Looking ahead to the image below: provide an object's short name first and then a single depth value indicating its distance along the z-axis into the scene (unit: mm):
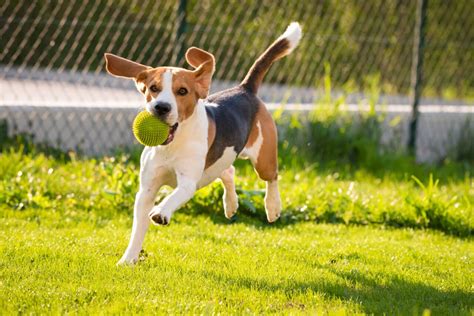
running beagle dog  8805
